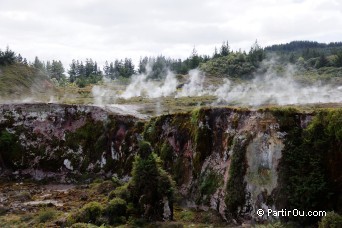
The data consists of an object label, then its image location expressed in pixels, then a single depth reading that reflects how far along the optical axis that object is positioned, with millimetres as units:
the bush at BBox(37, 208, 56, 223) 27375
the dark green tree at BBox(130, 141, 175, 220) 25031
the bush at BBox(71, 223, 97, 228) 23583
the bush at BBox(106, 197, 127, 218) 25375
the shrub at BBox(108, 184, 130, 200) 26348
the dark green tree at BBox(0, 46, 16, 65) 86000
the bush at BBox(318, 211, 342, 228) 18781
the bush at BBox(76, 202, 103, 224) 25344
